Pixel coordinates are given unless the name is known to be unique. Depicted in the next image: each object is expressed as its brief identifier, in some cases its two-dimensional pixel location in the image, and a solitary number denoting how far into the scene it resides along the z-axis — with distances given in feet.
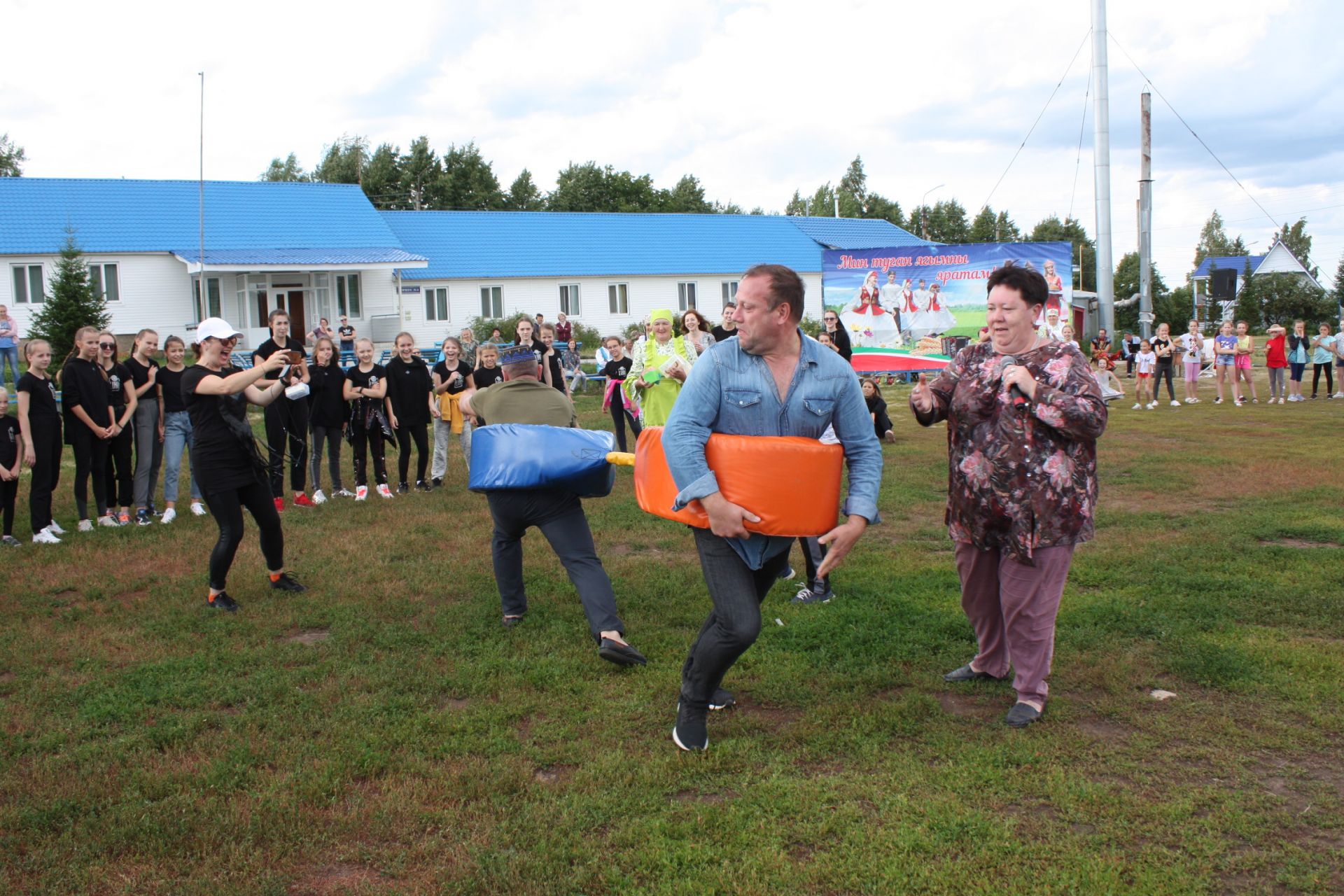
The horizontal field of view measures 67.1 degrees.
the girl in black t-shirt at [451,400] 37.17
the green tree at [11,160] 200.95
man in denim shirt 12.73
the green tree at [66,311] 90.58
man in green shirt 19.02
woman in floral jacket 14.28
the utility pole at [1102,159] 96.73
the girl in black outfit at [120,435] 33.12
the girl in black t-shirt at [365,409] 36.65
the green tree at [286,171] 227.61
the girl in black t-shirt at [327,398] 36.55
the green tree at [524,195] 200.44
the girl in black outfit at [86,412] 31.37
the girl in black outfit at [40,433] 30.01
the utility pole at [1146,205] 96.12
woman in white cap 22.36
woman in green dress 29.86
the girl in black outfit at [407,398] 37.58
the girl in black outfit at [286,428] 33.14
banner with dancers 80.89
